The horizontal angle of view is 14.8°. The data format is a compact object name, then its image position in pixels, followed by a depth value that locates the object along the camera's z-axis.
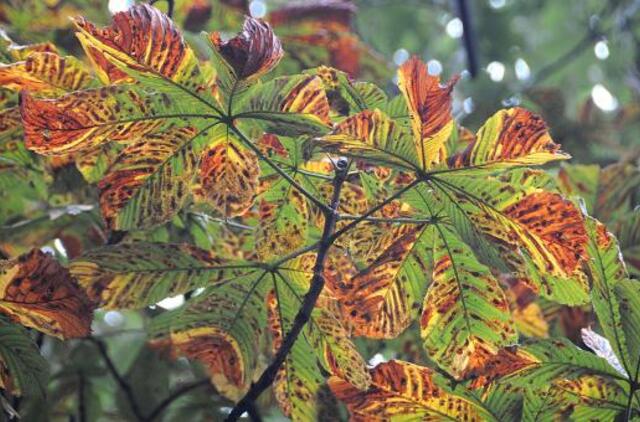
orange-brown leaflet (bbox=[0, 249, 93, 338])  1.96
